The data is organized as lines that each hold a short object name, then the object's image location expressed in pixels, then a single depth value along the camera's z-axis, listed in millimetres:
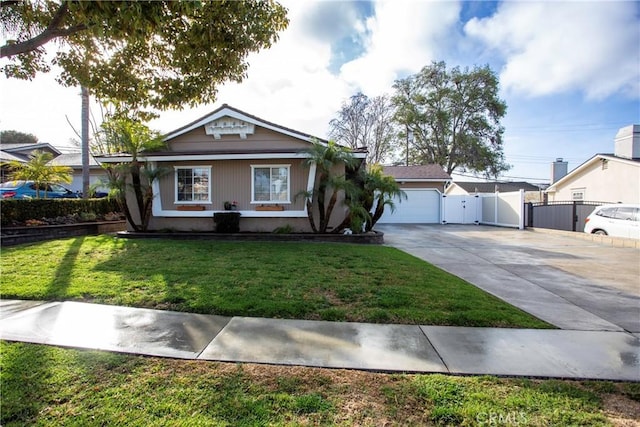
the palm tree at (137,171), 10867
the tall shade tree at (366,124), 34688
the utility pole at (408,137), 35000
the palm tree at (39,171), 12344
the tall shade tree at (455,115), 33062
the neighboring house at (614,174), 16203
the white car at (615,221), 11531
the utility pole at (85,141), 15102
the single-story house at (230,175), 11602
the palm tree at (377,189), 11094
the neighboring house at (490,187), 31356
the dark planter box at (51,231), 9145
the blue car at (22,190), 14492
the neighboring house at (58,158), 20625
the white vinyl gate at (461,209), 20922
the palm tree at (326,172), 10164
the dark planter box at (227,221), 11367
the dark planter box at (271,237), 10719
